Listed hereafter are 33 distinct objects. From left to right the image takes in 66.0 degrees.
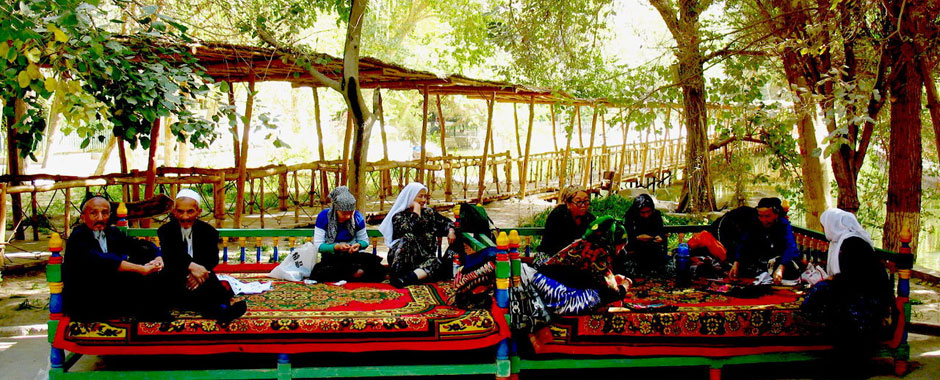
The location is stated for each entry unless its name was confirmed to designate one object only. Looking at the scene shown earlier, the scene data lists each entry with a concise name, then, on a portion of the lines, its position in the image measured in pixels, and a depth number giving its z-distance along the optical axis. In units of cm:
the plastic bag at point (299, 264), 573
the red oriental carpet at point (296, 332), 433
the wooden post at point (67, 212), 850
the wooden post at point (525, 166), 1473
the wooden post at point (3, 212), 791
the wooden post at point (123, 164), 915
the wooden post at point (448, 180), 1381
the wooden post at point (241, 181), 932
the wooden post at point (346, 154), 1083
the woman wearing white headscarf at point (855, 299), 472
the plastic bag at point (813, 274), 553
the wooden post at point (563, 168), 1584
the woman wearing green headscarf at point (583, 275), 465
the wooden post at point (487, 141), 1320
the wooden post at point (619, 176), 1886
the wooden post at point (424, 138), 1150
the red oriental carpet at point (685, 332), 461
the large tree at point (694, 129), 1160
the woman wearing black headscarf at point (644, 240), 614
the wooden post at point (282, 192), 1147
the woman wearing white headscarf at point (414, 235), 572
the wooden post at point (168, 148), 1764
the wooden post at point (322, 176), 1214
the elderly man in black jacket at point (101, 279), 435
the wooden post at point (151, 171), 896
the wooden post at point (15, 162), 962
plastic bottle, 583
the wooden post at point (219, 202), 938
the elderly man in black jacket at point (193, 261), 457
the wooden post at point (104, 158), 1539
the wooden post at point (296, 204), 1141
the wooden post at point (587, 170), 1728
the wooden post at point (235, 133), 510
